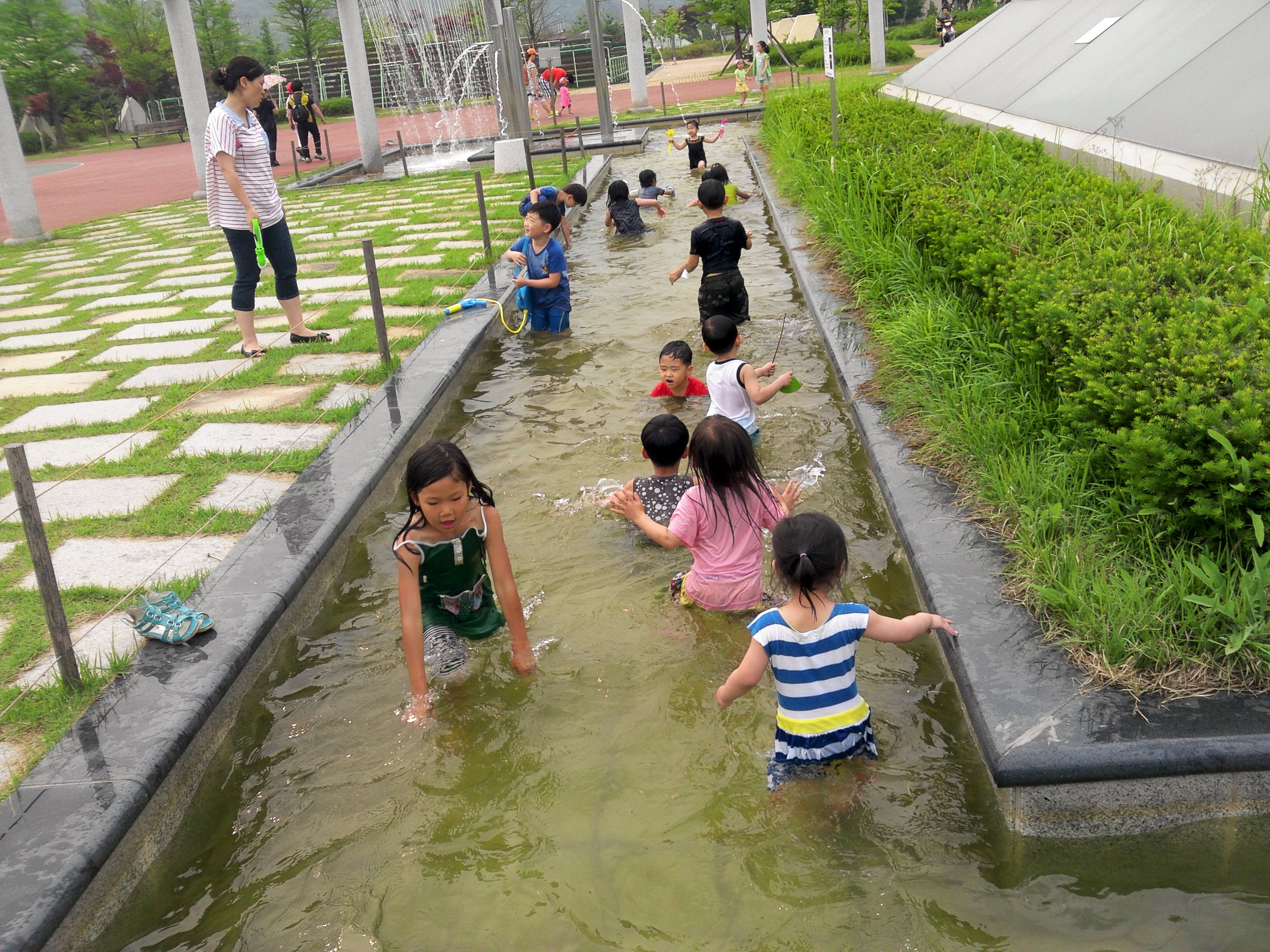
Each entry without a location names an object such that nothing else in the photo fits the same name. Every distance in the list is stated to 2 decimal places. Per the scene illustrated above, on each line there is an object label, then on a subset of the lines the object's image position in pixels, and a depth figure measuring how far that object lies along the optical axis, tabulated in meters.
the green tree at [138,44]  49.22
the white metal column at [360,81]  20.39
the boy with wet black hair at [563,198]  9.31
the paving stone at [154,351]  8.05
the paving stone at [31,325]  9.50
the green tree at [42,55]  42.16
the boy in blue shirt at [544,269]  8.16
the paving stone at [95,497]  5.31
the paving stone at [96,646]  3.84
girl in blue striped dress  2.93
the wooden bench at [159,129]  39.41
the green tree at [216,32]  48.62
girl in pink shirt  3.88
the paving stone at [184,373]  7.34
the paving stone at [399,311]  8.70
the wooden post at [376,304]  7.07
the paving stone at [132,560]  4.60
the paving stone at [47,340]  8.83
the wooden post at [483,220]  10.02
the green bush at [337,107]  45.72
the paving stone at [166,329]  8.76
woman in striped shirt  7.29
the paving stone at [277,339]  8.09
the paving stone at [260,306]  9.45
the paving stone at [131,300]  10.13
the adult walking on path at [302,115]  23.11
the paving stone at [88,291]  10.97
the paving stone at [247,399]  6.72
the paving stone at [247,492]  5.28
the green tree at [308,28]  52.25
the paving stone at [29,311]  10.25
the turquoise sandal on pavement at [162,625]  3.97
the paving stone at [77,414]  6.64
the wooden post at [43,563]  3.48
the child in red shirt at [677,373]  6.22
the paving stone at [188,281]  10.92
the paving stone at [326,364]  7.38
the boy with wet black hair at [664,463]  4.80
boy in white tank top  5.32
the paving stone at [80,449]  6.00
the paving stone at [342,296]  9.41
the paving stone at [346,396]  6.64
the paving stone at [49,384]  7.36
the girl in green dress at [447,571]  3.49
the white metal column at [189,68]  17.31
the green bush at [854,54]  34.41
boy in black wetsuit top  7.45
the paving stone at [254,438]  6.00
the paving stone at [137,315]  9.43
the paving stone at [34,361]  8.07
